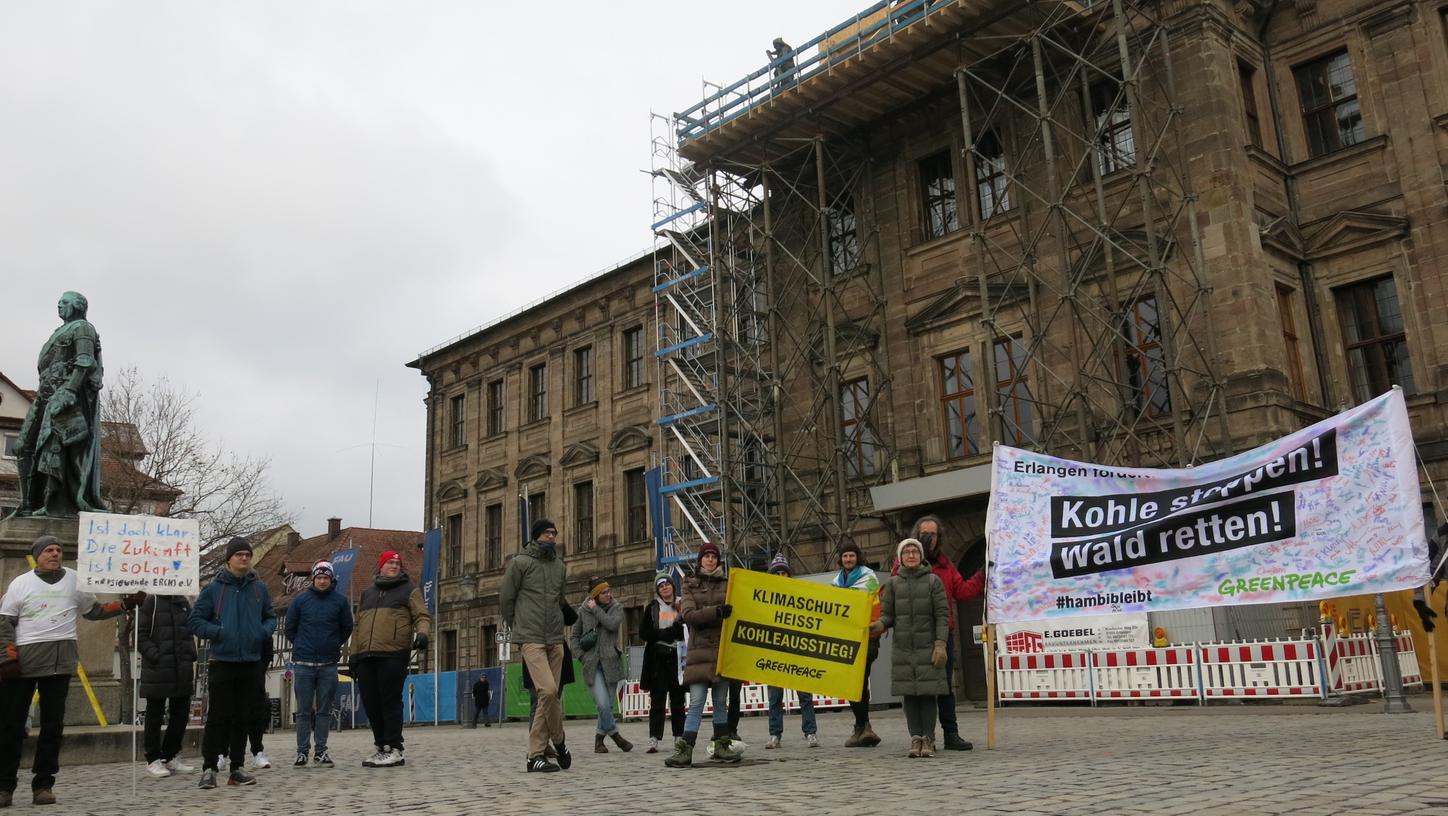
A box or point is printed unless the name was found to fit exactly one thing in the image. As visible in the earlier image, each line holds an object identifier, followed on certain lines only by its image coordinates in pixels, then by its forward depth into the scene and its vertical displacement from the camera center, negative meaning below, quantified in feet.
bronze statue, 42.98 +10.00
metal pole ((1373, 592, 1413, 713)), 43.27 -1.47
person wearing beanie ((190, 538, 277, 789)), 31.60 +1.46
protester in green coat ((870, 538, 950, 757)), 30.81 +0.64
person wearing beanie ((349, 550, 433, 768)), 33.88 +1.34
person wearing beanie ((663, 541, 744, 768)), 30.60 +0.44
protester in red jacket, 32.53 +2.14
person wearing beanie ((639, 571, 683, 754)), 40.22 +0.35
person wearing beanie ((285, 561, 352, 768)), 35.68 +1.68
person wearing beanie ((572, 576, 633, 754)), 41.73 +1.25
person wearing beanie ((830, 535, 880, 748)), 35.32 +2.41
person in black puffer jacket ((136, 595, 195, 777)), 34.55 +0.92
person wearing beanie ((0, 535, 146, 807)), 26.78 +1.21
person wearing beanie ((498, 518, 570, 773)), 30.81 +1.65
